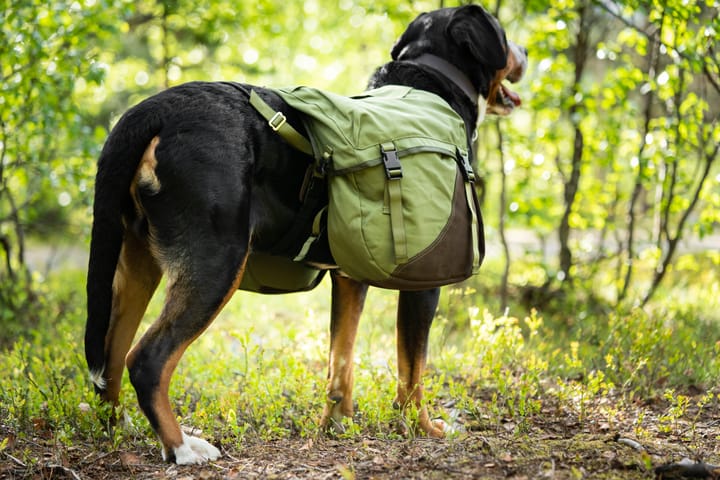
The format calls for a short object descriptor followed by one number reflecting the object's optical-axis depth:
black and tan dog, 2.71
